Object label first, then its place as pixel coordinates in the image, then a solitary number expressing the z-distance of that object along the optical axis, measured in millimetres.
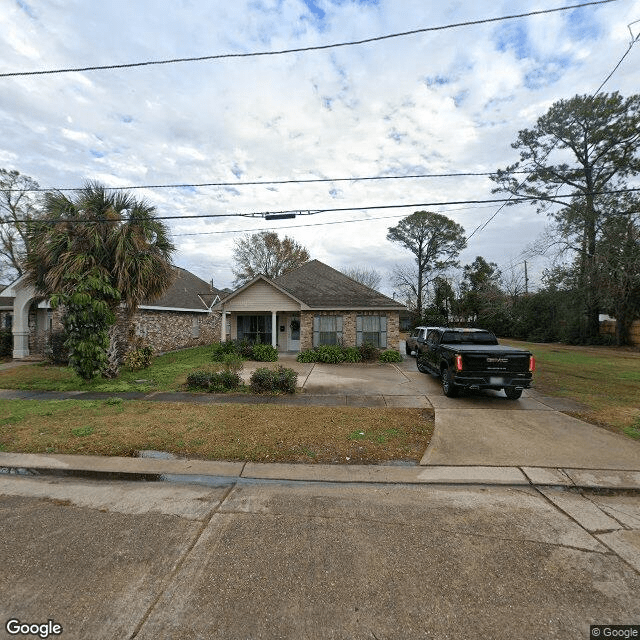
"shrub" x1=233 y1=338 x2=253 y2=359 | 15803
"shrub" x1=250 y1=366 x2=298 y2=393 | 8820
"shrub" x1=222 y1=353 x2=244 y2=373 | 10372
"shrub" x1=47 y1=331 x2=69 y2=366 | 13703
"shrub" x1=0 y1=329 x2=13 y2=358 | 16031
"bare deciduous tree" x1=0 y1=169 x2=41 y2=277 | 22359
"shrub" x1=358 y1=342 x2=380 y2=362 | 15562
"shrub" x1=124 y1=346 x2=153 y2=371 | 12273
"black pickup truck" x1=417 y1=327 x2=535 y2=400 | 7496
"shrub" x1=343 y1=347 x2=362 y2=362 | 15406
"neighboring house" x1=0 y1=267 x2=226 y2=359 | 15336
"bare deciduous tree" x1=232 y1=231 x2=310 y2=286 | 37534
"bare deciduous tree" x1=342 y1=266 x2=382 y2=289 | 47906
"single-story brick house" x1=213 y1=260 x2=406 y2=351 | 16656
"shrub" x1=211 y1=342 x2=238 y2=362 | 14932
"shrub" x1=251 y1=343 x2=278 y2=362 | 15383
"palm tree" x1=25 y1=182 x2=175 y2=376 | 9891
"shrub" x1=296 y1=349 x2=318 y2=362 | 15484
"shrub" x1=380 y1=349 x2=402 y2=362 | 15664
